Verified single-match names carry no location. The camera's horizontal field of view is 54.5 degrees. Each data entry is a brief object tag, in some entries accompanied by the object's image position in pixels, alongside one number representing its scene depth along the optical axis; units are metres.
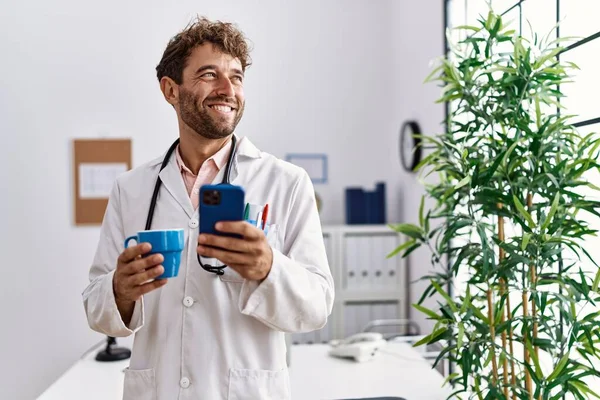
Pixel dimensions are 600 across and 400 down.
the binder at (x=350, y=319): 3.73
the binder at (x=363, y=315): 3.74
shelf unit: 3.68
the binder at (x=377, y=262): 3.71
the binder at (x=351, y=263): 3.68
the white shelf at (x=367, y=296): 3.67
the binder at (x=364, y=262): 3.70
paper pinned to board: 3.89
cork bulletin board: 3.89
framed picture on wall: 4.06
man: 1.26
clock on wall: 3.58
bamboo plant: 1.60
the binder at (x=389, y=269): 3.72
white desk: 2.06
